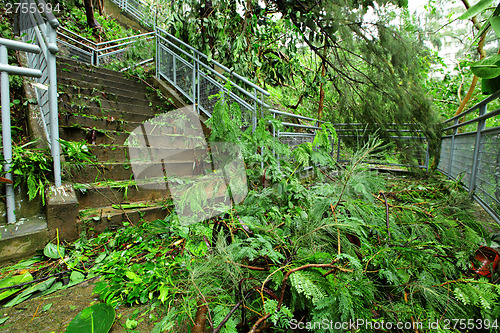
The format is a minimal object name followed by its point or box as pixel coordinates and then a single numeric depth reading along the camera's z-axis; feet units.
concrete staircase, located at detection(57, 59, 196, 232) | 6.77
